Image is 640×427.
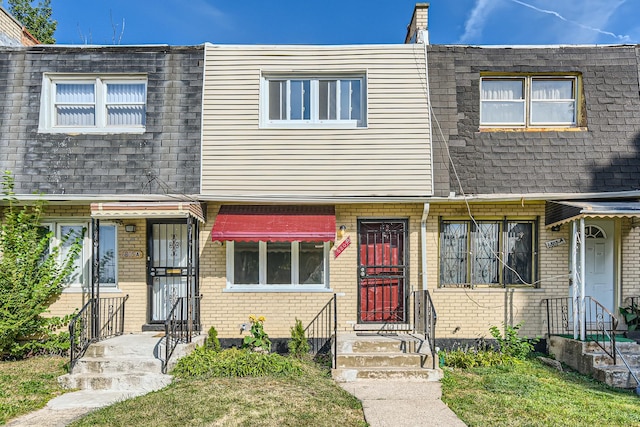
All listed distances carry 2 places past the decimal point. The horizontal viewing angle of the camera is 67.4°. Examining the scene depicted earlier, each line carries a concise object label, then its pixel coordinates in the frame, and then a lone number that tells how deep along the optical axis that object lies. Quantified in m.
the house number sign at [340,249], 9.59
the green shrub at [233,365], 7.84
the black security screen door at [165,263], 9.71
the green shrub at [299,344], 9.21
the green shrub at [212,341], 9.10
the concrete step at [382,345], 8.45
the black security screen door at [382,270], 9.65
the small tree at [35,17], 23.84
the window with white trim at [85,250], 9.73
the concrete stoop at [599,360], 7.88
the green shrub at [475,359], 8.74
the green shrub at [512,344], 9.07
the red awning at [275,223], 8.80
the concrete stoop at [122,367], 7.68
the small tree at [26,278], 8.78
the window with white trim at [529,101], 9.98
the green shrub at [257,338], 8.95
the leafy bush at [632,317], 9.34
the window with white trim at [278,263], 9.69
